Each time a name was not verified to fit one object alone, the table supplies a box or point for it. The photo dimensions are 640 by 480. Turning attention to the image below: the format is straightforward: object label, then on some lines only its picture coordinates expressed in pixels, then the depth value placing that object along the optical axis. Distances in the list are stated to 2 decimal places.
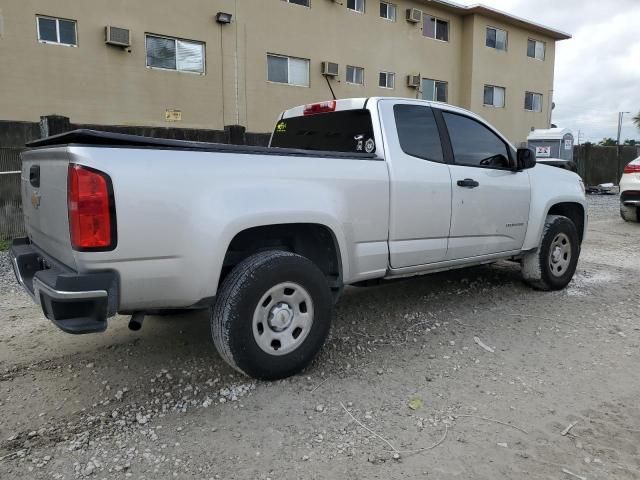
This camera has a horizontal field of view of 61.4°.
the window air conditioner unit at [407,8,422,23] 20.62
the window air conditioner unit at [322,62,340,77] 18.30
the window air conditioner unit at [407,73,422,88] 21.14
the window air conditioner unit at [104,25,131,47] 13.93
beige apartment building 13.42
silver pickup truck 2.78
